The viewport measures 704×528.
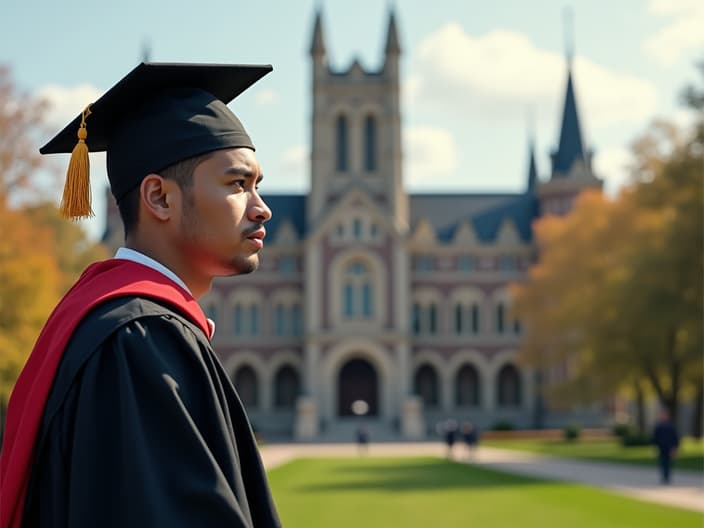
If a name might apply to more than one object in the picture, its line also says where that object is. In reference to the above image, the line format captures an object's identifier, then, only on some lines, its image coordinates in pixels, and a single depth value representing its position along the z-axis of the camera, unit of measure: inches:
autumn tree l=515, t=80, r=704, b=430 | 1144.8
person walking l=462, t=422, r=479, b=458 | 1325.0
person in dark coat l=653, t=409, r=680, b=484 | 826.2
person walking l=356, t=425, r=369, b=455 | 1481.3
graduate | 81.5
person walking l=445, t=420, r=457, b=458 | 1359.5
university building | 2081.7
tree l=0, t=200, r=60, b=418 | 1029.2
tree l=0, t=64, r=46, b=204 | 1024.2
